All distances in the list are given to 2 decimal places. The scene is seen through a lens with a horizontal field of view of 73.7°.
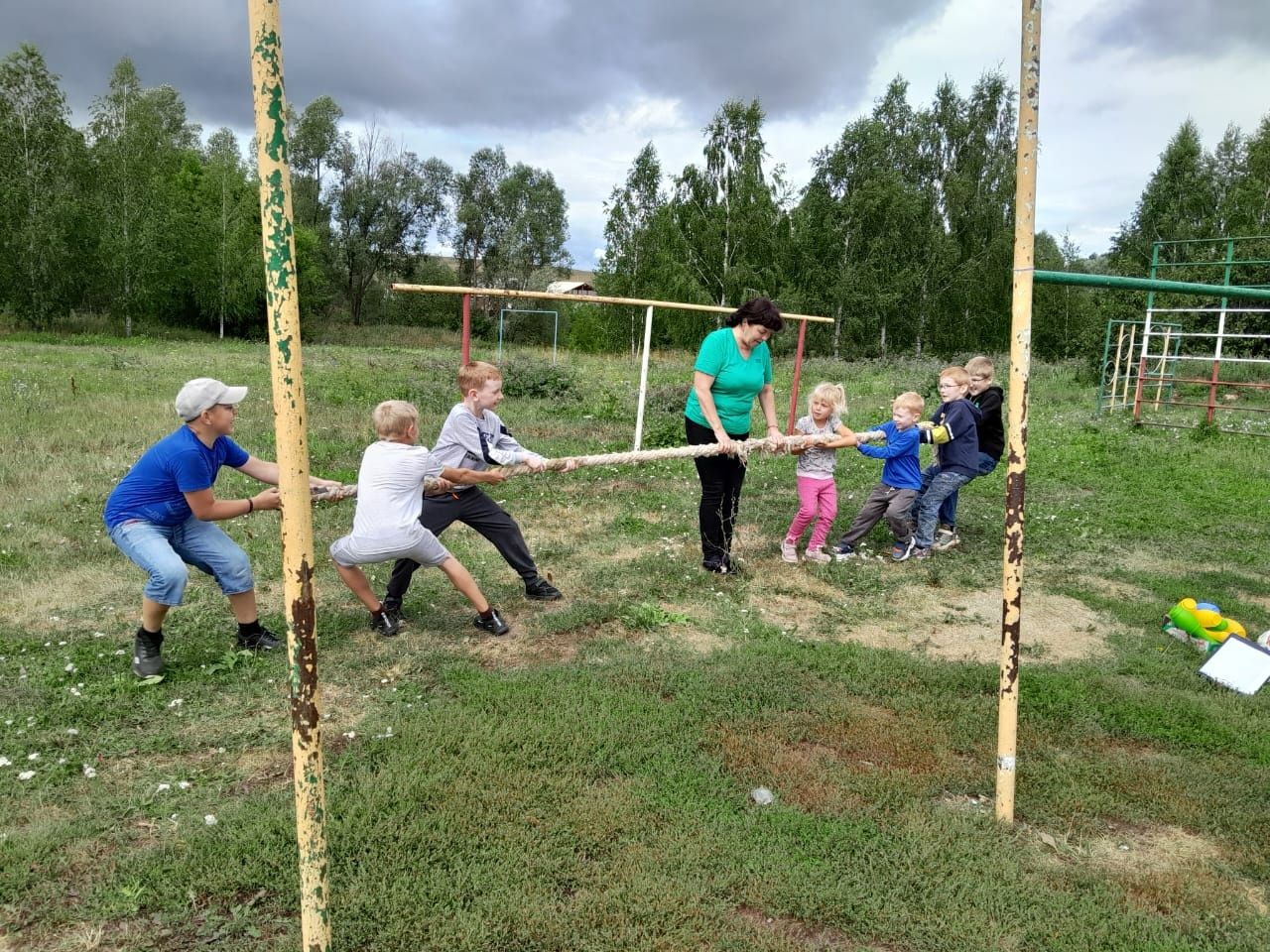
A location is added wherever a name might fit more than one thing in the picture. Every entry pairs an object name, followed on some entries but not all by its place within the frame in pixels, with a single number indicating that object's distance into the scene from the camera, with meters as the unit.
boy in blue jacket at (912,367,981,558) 6.79
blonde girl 6.50
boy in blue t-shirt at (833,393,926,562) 6.66
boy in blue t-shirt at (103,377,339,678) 4.06
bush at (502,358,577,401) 14.65
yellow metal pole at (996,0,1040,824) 2.84
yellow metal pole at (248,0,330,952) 1.72
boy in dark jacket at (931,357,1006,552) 7.01
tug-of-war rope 4.44
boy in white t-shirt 4.41
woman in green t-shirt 5.68
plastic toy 5.00
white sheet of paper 4.46
